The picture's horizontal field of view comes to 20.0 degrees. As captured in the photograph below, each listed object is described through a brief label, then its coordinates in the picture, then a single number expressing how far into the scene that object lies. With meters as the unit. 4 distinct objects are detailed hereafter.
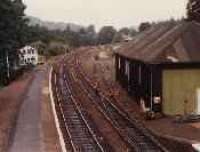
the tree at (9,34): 57.62
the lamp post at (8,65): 62.72
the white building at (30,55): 104.40
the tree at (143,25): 126.22
